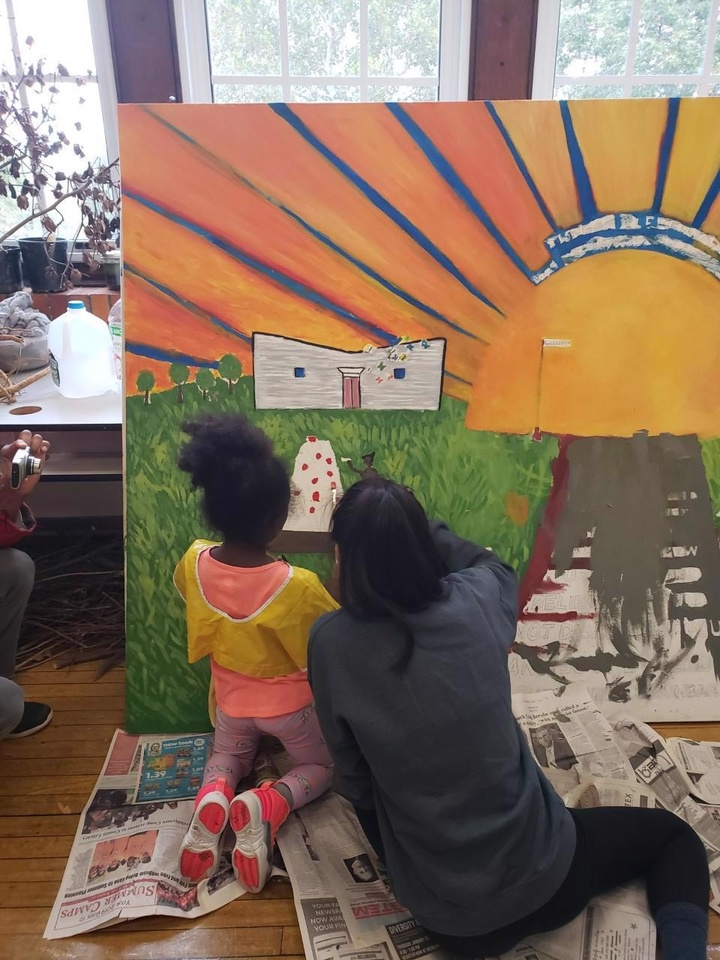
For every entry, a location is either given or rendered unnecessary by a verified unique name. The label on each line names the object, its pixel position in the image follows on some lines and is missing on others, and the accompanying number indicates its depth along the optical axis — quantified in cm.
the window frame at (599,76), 202
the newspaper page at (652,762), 136
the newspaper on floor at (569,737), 139
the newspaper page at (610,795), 132
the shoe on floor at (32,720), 154
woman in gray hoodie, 93
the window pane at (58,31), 204
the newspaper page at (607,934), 108
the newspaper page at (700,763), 137
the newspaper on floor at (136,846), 116
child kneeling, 117
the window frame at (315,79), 203
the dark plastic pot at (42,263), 205
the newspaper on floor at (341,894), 110
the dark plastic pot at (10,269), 205
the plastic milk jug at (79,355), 172
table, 154
